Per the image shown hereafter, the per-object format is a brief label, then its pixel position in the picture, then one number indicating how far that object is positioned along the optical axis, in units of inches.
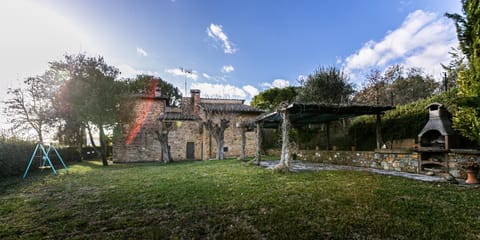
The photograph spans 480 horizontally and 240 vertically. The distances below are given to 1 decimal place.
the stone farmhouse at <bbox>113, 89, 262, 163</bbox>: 607.5
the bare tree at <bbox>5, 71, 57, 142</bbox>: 485.7
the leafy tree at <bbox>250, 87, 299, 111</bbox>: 864.3
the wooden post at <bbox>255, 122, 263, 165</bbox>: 354.9
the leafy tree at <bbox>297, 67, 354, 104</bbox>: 463.2
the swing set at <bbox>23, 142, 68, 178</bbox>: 323.8
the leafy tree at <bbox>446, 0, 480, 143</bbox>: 171.5
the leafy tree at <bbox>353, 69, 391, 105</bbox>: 489.2
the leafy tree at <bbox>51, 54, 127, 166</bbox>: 422.3
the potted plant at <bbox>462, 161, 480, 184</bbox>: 176.2
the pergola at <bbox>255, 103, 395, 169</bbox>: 265.1
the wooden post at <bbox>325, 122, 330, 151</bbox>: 409.1
